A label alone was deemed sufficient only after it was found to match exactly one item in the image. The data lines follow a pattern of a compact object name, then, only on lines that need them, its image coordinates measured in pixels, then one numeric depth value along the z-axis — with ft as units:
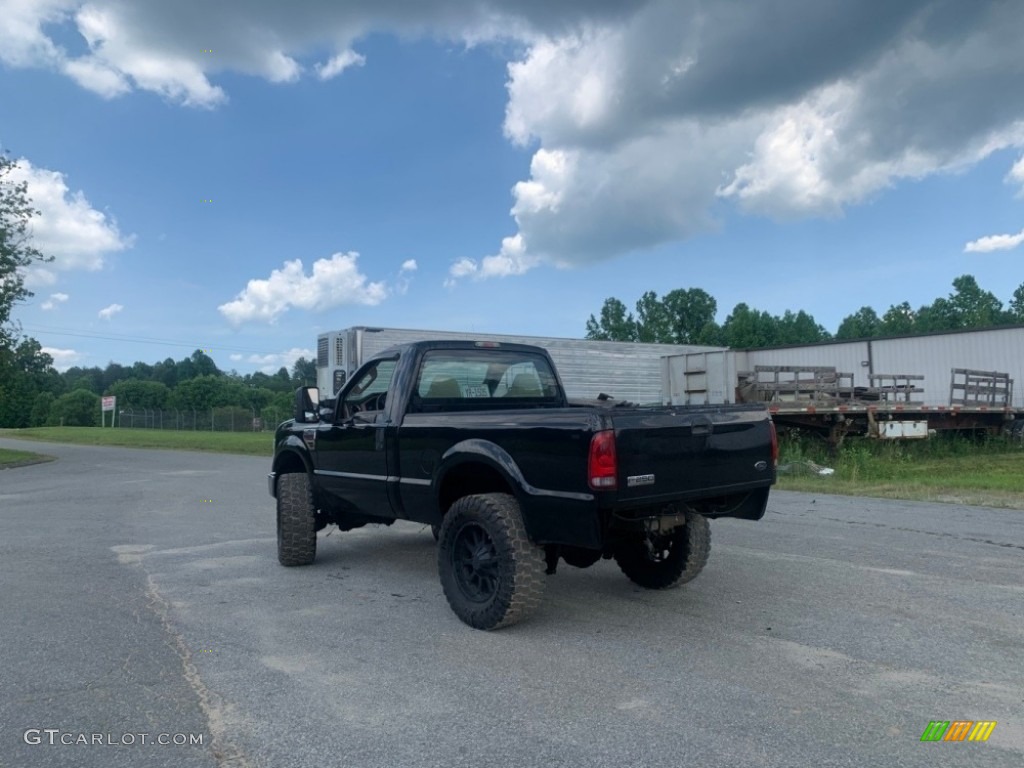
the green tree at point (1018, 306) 289.74
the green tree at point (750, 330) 264.72
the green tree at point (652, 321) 272.51
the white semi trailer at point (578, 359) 54.95
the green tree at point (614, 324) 271.90
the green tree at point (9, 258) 82.48
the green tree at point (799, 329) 274.36
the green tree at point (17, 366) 84.94
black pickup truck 14.93
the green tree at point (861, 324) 299.99
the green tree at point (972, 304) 278.87
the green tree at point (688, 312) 279.69
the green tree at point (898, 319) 294.72
